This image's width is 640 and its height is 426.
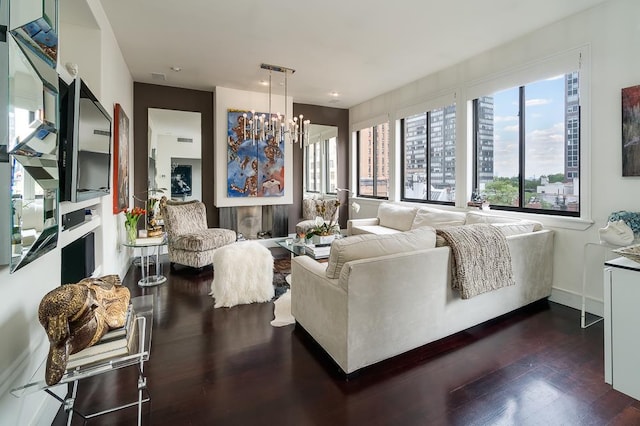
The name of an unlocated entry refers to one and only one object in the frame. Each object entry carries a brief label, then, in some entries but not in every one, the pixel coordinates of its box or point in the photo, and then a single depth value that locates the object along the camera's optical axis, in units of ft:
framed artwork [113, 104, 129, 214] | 11.34
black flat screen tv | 5.73
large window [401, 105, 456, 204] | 15.61
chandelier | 14.41
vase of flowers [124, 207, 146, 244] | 12.28
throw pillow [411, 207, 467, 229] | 13.56
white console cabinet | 4.72
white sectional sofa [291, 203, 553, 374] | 6.44
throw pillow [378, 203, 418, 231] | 16.16
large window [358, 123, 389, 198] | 20.17
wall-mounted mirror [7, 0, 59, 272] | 3.65
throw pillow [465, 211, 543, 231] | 10.80
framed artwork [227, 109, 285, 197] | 18.06
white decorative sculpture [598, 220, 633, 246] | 8.18
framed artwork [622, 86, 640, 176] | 8.89
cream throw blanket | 7.70
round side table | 12.06
